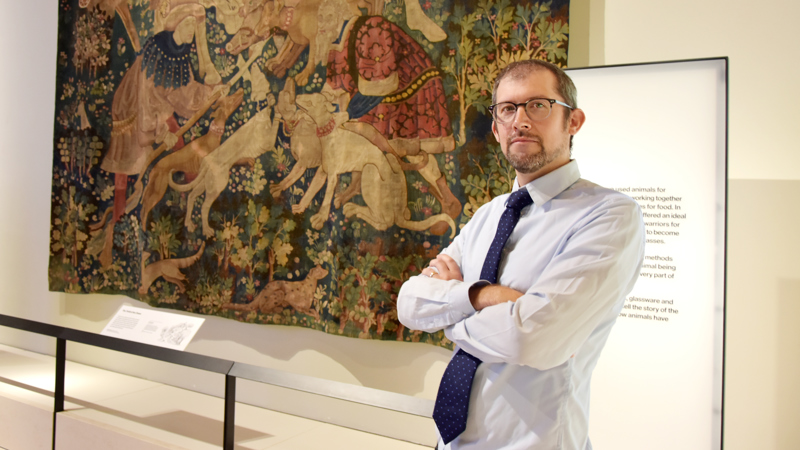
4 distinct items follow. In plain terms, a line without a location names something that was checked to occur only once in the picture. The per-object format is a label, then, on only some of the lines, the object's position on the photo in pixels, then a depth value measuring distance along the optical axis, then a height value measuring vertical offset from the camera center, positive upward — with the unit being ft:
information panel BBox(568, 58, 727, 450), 5.96 -0.27
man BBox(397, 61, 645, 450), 3.83 -0.41
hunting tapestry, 8.77 +1.54
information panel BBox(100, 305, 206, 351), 7.68 -1.49
